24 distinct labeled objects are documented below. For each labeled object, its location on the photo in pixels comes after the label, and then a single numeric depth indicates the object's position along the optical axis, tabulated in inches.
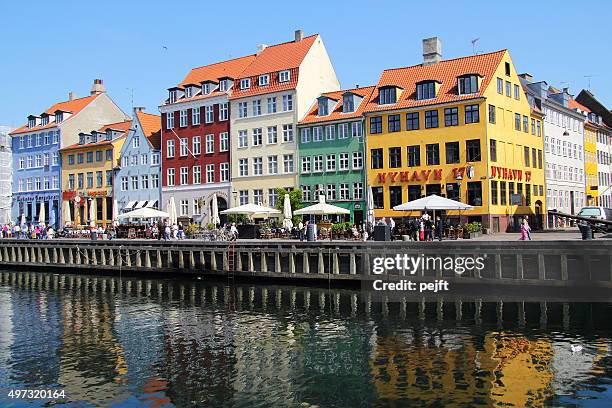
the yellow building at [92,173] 3053.6
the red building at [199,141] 2672.2
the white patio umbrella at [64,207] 3179.1
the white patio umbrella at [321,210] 1865.2
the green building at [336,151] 2310.5
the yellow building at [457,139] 2068.2
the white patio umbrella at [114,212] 2444.6
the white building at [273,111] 2496.3
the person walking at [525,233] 1437.0
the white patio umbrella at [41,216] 2672.2
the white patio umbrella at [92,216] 2738.7
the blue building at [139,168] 2891.2
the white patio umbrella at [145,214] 2183.3
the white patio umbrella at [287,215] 1923.0
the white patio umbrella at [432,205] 1578.5
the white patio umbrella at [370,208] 1831.9
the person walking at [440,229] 1480.9
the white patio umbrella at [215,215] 2097.7
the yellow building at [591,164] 2925.7
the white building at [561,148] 2514.8
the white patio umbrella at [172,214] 2129.7
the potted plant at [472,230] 1662.8
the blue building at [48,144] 3277.6
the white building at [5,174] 3732.8
